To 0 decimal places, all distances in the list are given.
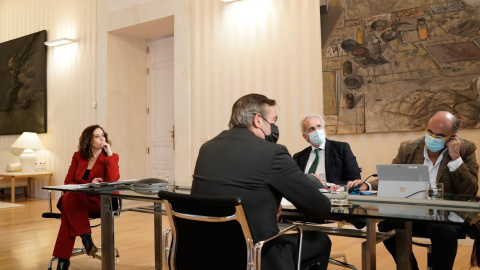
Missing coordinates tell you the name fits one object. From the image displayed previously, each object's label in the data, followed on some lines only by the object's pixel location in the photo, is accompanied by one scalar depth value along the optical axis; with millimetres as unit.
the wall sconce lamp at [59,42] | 8602
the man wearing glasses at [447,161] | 3117
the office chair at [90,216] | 3896
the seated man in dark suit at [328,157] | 3812
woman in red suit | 3891
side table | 8742
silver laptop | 2508
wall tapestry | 4664
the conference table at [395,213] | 1994
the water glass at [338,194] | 2436
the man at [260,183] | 2088
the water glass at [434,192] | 2475
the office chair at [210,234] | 1947
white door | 8172
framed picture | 9305
